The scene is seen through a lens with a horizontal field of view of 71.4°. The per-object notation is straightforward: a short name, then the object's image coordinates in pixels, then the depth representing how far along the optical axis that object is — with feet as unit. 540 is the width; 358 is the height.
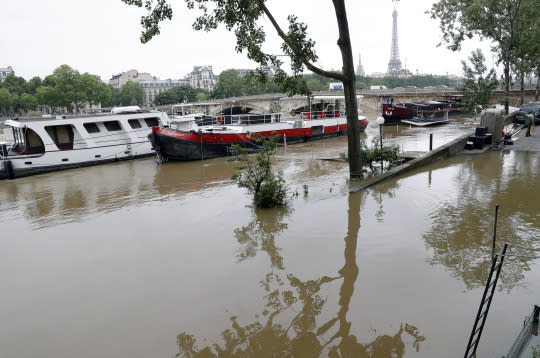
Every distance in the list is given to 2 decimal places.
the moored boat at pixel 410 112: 121.49
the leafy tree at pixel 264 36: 33.09
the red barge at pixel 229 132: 70.18
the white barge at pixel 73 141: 66.69
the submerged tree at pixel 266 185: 31.22
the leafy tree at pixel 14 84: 279.28
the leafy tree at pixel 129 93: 367.04
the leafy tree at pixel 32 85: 288.10
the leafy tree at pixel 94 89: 228.02
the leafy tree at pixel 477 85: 86.91
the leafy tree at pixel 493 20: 82.74
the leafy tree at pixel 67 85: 218.79
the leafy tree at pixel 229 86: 343.26
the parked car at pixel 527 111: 80.29
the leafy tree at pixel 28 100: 253.24
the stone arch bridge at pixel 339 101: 156.35
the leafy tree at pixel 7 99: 250.76
